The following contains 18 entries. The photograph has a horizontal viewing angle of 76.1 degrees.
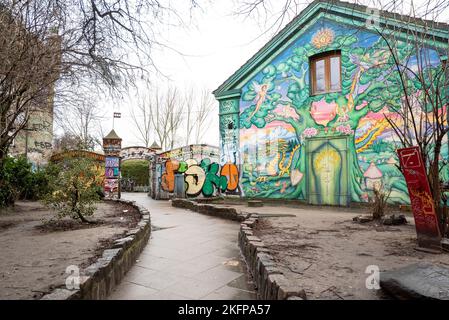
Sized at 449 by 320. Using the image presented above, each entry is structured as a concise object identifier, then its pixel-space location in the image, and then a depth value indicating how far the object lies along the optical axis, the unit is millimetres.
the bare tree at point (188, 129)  30648
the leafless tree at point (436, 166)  4883
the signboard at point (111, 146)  15945
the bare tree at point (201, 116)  30656
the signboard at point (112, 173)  15388
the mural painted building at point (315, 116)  9992
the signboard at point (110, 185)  15258
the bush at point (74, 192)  6559
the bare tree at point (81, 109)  7844
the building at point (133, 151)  22155
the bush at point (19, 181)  10008
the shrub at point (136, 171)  24859
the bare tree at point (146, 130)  30695
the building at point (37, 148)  18703
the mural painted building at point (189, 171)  15938
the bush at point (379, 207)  7125
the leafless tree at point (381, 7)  3191
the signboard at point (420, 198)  4414
